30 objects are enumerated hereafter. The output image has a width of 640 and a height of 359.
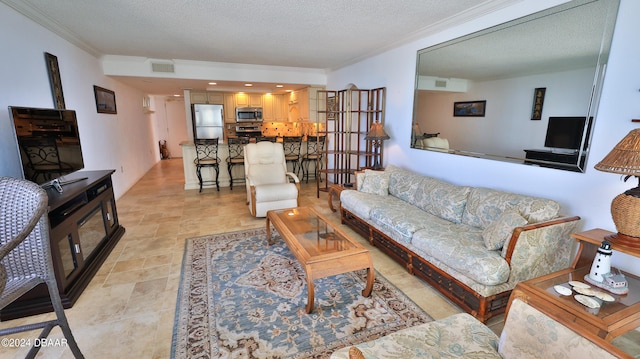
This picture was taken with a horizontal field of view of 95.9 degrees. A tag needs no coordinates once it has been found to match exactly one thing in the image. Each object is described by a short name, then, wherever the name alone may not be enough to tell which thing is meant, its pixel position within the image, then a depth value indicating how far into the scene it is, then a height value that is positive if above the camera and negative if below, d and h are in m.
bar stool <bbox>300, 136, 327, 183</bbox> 6.30 -0.72
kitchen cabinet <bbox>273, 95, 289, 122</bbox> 8.55 +0.39
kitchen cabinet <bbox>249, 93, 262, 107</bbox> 8.28 +0.61
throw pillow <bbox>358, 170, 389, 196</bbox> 3.70 -0.78
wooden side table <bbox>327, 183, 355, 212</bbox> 4.15 -0.99
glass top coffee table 2.07 -1.00
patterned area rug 1.81 -1.37
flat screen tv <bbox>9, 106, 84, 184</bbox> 2.20 -0.18
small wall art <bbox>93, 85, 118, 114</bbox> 4.51 +0.35
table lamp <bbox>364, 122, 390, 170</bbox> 4.16 -0.18
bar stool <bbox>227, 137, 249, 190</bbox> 5.73 -0.67
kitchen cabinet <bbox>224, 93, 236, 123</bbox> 8.00 +0.37
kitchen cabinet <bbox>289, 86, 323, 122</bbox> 6.82 +0.45
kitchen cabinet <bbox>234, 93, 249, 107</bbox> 8.13 +0.60
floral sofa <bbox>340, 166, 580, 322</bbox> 1.97 -0.93
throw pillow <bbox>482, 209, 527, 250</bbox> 2.03 -0.76
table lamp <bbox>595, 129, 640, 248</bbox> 1.55 -0.40
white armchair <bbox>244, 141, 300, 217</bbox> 3.95 -0.88
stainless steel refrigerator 7.56 +0.01
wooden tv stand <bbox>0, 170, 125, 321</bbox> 2.09 -1.02
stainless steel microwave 8.05 +0.20
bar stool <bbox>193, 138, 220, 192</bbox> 5.56 -0.69
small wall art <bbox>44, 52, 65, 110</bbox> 3.18 +0.46
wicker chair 1.44 -0.64
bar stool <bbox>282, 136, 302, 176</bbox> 6.09 -0.64
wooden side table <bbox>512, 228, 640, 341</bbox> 1.32 -0.89
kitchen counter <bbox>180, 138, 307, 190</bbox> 5.74 -0.97
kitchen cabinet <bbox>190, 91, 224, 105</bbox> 7.49 +0.62
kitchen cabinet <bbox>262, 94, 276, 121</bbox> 8.44 +0.39
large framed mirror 2.06 +0.31
